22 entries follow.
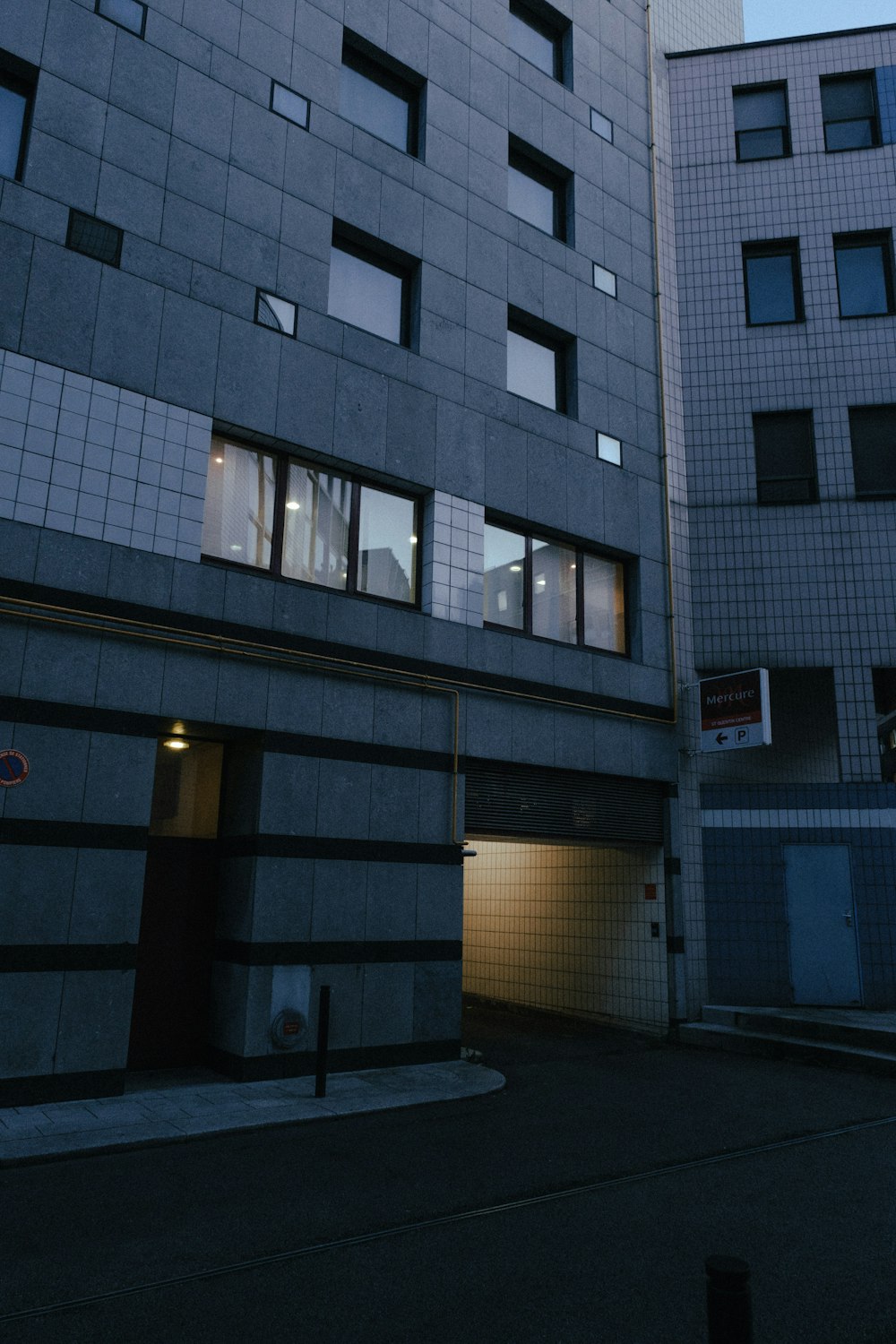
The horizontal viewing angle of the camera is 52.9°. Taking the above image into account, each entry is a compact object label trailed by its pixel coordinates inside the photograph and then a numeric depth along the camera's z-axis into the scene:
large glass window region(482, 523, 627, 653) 13.13
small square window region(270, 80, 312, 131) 11.67
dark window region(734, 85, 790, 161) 17.03
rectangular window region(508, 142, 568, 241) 14.74
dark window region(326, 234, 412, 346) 12.24
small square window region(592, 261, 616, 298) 15.24
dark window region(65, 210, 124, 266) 9.80
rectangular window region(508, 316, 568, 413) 14.13
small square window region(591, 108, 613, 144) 15.84
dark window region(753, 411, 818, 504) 15.56
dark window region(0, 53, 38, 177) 9.74
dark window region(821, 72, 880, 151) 16.84
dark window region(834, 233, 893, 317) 16.22
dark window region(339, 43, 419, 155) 12.88
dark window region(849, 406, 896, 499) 15.47
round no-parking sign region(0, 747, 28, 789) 8.53
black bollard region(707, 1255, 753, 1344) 3.11
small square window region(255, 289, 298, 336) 11.11
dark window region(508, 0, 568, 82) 15.41
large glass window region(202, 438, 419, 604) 10.74
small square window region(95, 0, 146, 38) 10.40
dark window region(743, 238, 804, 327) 16.42
